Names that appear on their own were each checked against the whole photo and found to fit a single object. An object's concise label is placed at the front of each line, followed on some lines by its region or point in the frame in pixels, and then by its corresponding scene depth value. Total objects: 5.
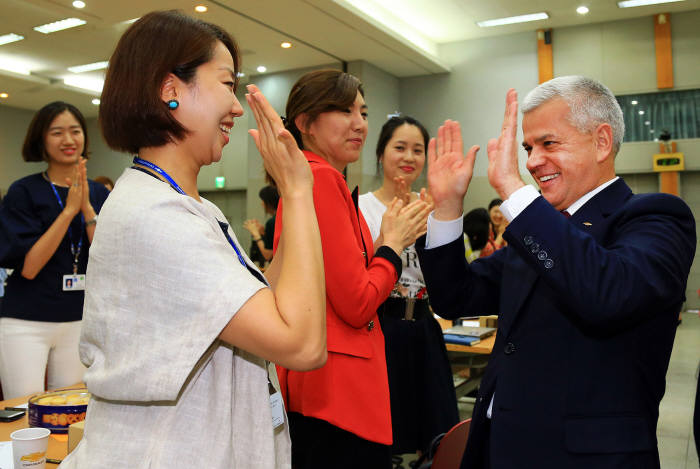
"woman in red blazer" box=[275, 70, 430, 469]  1.68
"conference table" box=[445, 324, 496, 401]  3.38
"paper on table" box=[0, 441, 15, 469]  1.48
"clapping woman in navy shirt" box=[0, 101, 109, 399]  2.65
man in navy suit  1.25
